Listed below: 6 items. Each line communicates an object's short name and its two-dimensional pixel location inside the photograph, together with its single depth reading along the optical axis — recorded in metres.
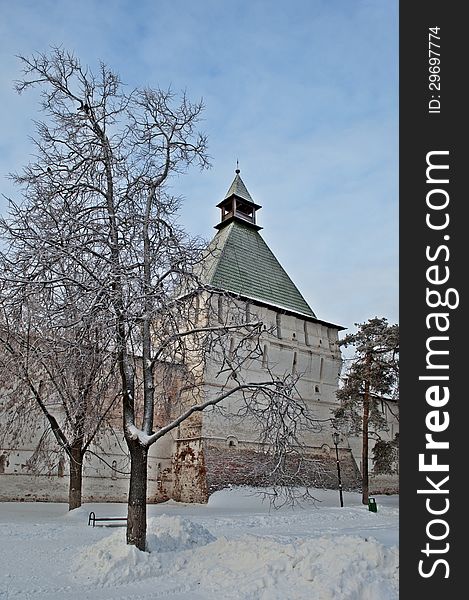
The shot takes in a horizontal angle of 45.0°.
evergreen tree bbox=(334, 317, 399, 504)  21.14
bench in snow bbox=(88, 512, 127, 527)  11.05
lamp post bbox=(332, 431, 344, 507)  20.47
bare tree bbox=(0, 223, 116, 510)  7.38
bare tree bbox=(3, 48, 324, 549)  7.72
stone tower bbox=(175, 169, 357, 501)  21.16
